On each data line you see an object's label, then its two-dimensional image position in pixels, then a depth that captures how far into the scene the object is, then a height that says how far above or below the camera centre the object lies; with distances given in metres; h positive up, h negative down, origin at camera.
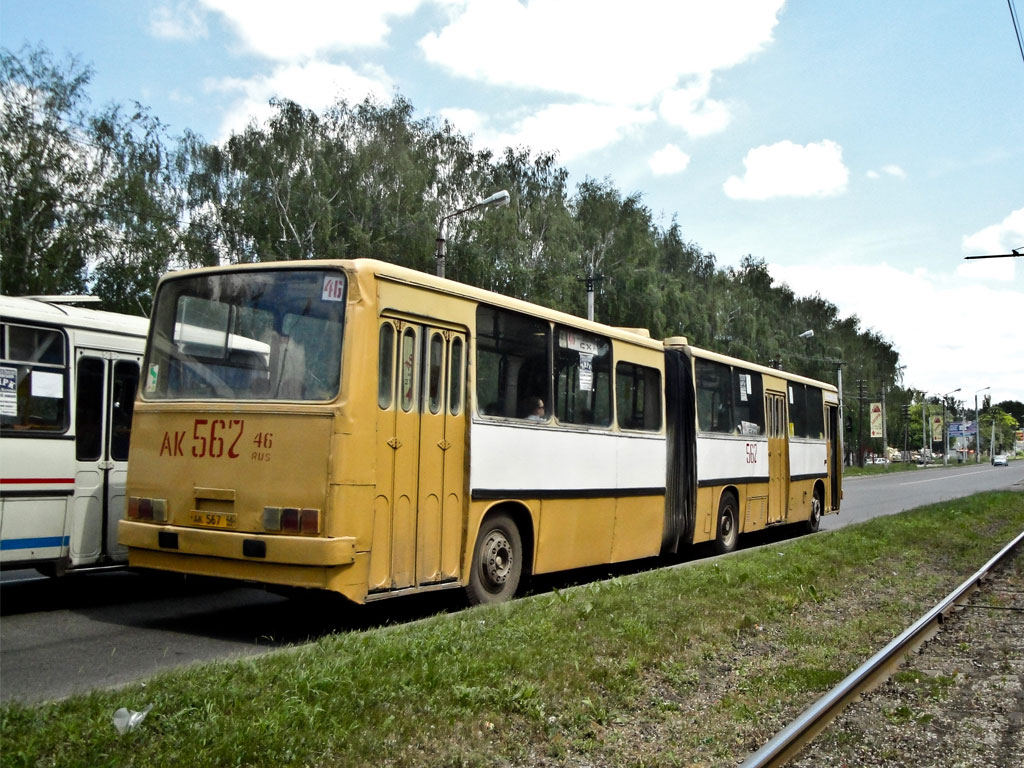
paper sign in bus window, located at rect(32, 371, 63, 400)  8.71 +0.46
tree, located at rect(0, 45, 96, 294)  34.75 +8.80
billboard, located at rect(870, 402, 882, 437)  76.61 +2.36
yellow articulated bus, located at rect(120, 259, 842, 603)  7.68 +0.07
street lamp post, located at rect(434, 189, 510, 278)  23.13 +4.74
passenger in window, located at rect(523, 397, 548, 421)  10.12 +0.35
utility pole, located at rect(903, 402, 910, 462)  118.50 +3.13
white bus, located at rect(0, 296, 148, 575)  8.45 +0.08
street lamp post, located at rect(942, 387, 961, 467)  106.74 +0.79
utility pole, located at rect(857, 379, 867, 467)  76.38 +4.55
